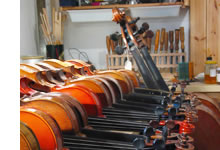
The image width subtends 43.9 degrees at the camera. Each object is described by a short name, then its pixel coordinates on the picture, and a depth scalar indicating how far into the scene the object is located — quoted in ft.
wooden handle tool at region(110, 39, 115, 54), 9.67
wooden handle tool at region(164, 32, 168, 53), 9.71
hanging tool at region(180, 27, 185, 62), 9.57
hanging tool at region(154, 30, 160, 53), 9.55
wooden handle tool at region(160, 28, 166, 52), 9.61
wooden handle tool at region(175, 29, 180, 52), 9.56
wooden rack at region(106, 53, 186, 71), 9.47
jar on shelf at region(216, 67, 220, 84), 8.07
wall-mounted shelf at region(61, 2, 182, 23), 9.23
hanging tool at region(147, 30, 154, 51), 8.17
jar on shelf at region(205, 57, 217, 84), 8.24
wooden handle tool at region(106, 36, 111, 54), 9.68
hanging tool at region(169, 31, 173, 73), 9.59
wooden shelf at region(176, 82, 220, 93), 7.96
